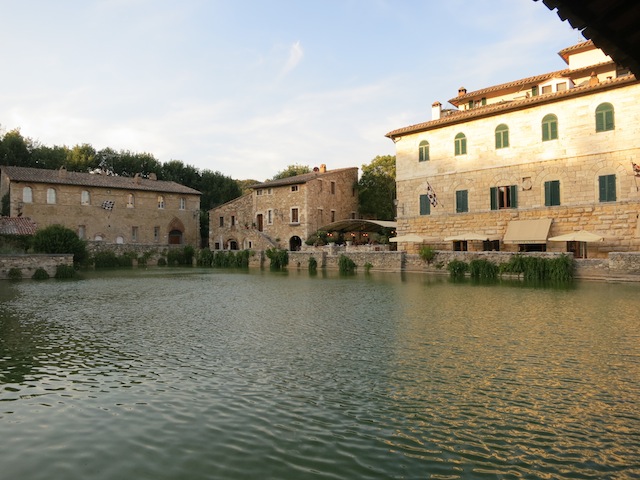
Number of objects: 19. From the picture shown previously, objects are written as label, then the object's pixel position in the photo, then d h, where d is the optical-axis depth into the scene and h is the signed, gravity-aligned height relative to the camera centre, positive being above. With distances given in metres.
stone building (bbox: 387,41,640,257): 24.00 +4.65
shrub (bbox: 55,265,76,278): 26.47 -0.79
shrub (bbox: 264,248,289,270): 36.25 -0.61
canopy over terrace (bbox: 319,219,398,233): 38.06 +1.96
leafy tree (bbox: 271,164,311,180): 64.12 +10.92
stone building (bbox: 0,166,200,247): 42.56 +5.01
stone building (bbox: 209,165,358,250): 42.59 +3.94
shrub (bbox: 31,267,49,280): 25.38 -0.92
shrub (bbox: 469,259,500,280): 23.91 -1.10
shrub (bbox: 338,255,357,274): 30.81 -0.94
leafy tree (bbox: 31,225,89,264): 28.08 +0.90
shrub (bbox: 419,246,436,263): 27.58 -0.32
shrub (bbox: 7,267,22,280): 24.67 -0.81
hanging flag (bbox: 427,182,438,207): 30.59 +3.34
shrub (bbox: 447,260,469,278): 25.19 -1.11
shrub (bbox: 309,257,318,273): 33.44 -0.91
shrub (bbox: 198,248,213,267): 43.41 -0.40
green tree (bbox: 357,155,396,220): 45.47 +6.05
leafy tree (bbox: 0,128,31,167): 49.44 +11.19
